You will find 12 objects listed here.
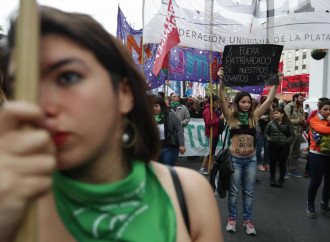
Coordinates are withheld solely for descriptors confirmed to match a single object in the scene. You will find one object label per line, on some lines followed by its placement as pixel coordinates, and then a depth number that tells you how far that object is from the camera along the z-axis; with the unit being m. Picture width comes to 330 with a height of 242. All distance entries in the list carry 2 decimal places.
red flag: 4.47
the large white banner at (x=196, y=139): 8.00
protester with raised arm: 3.61
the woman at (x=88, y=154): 0.46
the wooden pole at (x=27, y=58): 0.43
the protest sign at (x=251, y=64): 4.09
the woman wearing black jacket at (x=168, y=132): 4.47
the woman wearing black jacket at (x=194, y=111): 9.16
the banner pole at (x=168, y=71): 7.63
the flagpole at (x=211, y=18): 4.67
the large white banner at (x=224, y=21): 4.51
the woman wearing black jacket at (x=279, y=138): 5.46
